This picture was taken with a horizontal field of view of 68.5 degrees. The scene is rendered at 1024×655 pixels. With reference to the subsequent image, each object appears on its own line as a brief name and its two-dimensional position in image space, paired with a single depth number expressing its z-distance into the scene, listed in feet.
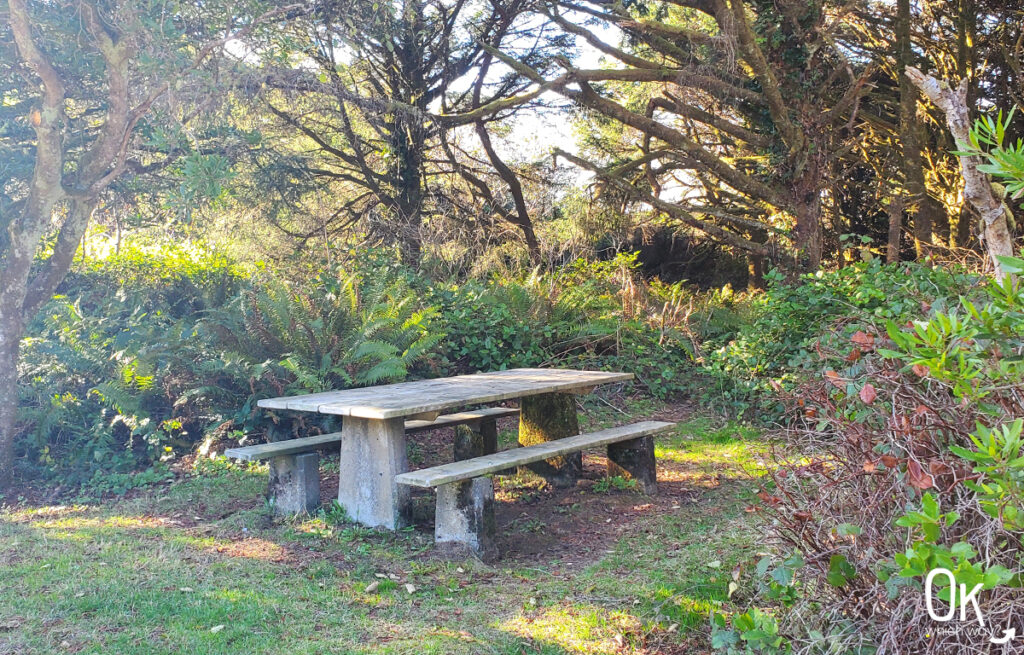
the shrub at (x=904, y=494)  6.72
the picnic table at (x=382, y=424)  15.29
